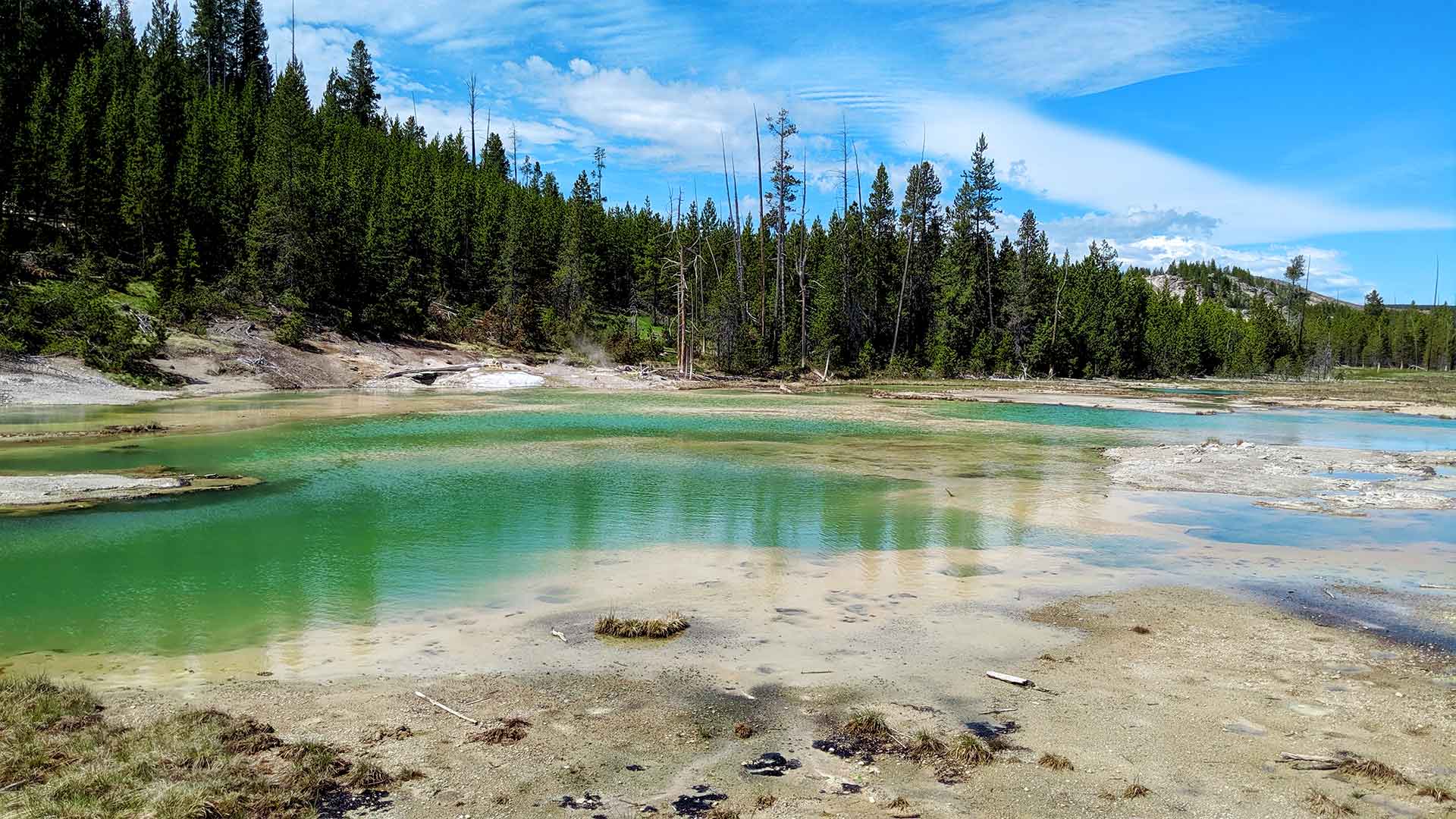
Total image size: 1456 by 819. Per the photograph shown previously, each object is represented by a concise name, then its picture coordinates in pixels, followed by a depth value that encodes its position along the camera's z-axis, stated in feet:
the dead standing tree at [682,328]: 200.13
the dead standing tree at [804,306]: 224.94
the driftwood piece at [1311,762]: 18.95
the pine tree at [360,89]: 412.57
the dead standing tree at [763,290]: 223.71
